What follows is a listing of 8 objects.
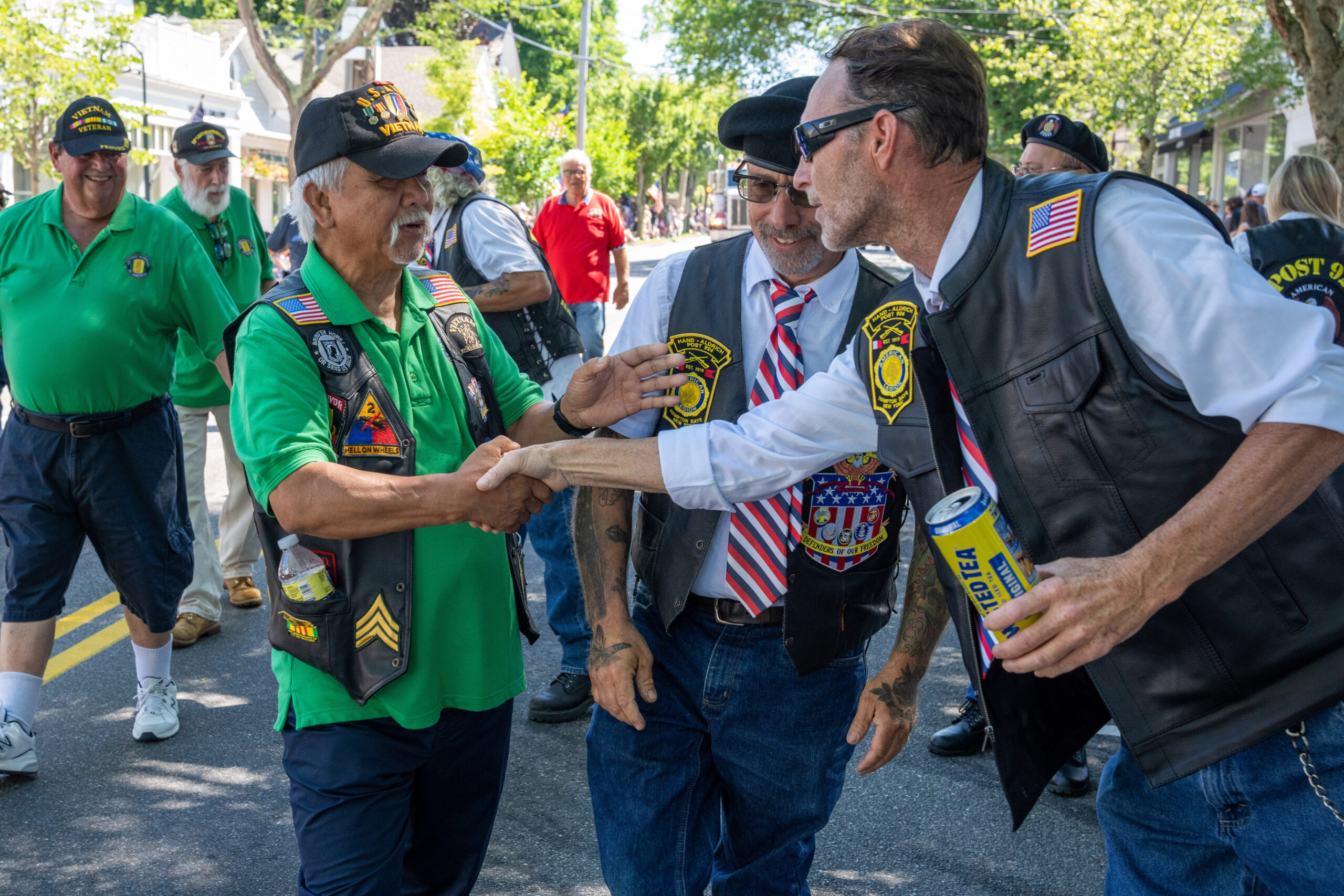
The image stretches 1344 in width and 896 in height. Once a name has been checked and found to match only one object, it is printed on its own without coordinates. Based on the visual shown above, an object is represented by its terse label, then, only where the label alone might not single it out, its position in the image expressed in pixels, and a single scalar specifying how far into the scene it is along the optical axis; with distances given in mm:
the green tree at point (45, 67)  18062
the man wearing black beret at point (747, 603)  2588
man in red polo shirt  10547
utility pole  33562
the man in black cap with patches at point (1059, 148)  4930
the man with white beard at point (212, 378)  5723
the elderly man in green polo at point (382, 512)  2369
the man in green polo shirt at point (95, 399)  4316
